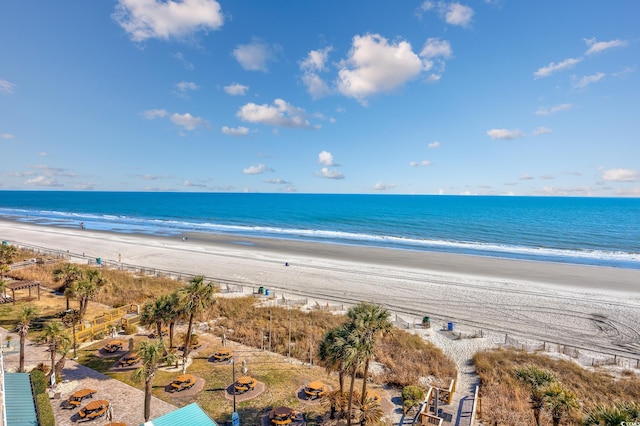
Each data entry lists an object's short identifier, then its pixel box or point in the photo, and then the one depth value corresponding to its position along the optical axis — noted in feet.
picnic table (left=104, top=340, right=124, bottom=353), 81.41
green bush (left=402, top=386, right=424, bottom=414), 60.44
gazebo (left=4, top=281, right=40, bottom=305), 109.94
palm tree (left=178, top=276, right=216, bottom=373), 75.36
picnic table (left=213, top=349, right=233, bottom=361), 79.82
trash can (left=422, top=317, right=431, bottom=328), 104.58
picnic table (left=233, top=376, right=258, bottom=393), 67.15
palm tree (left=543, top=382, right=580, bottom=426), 47.62
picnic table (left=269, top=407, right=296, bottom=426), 56.08
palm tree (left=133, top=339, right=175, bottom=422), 51.06
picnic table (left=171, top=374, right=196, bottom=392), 67.04
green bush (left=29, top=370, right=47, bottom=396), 62.84
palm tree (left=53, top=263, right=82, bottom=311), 99.91
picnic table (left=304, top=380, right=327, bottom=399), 65.41
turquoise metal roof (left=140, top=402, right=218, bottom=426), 44.09
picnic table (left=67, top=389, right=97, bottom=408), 60.29
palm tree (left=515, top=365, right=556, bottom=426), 50.11
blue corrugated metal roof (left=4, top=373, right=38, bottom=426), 45.65
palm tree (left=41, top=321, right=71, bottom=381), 63.72
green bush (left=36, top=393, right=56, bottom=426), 53.88
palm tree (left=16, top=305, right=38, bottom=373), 65.62
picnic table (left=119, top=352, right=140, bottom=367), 76.07
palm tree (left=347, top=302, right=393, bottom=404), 52.01
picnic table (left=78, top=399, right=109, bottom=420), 57.31
